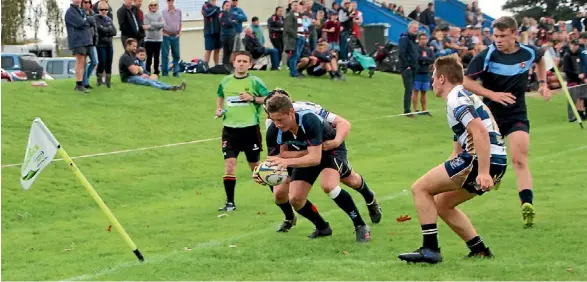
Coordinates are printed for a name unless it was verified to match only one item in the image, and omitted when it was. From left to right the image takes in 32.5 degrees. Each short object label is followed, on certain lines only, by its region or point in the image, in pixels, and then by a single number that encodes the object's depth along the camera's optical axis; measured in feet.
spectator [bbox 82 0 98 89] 67.10
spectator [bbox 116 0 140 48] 74.59
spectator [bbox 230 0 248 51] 87.92
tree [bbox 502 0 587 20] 168.14
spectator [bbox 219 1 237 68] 85.61
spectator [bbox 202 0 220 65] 85.59
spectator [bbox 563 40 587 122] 85.15
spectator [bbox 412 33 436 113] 83.51
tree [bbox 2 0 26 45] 174.40
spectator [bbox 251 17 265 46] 93.74
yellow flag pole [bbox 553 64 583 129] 78.28
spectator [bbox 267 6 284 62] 95.25
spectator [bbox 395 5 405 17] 132.59
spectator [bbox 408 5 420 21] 124.42
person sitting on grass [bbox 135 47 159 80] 74.54
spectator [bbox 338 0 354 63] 103.04
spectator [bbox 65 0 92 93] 65.77
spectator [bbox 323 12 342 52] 100.01
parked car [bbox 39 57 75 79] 131.03
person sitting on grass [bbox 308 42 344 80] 94.12
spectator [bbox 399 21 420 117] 82.33
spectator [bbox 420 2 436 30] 120.67
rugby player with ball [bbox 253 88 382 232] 30.07
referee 42.39
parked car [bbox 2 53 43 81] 113.21
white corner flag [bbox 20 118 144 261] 28.35
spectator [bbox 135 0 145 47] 75.56
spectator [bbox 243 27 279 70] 92.68
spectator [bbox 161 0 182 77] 81.00
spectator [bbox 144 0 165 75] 77.41
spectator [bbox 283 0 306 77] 90.17
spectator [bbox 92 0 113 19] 71.51
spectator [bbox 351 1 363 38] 103.62
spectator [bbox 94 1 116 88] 69.56
